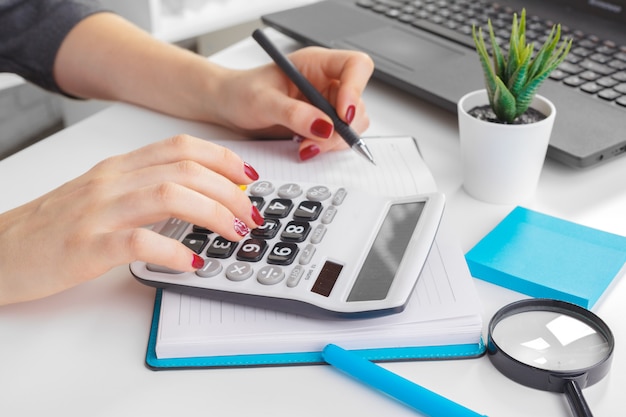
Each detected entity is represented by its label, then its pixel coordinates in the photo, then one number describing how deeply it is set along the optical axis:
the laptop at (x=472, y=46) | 0.70
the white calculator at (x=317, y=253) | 0.50
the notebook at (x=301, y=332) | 0.49
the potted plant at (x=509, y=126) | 0.62
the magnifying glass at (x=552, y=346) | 0.46
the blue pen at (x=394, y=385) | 0.44
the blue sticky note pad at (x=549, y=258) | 0.54
